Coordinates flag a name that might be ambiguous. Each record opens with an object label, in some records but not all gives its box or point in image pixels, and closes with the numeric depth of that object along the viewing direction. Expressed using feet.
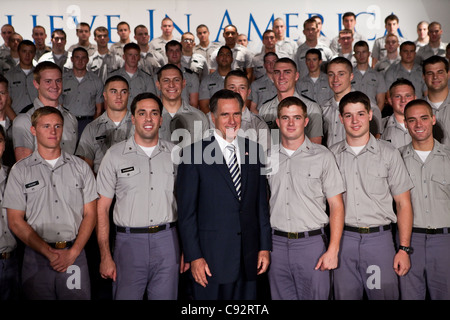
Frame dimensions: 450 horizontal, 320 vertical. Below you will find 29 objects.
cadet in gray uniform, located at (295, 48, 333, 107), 21.17
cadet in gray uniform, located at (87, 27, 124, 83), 25.23
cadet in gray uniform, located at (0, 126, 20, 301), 11.64
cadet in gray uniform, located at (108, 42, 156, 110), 21.54
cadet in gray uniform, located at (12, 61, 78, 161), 15.26
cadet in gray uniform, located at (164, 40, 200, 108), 21.71
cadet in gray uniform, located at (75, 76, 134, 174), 14.51
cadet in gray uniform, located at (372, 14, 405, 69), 27.43
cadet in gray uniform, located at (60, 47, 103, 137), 20.63
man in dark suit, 10.62
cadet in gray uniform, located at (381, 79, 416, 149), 15.28
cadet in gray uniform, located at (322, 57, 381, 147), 16.44
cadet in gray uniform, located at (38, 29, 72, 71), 24.56
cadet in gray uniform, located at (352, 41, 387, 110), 21.93
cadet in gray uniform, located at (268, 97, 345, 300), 11.62
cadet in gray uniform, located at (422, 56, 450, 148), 15.87
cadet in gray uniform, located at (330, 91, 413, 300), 12.05
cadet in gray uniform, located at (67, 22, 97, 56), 26.68
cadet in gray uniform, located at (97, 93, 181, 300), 11.63
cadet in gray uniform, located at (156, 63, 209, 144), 15.76
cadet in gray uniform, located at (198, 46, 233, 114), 21.54
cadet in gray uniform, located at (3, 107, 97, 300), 11.51
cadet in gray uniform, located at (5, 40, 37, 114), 21.97
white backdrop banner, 30.81
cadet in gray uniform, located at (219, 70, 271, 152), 15.87
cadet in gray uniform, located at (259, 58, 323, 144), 16.20
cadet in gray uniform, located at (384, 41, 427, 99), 23.15
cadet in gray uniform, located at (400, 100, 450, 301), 12.48
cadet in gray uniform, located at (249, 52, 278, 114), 21.02
